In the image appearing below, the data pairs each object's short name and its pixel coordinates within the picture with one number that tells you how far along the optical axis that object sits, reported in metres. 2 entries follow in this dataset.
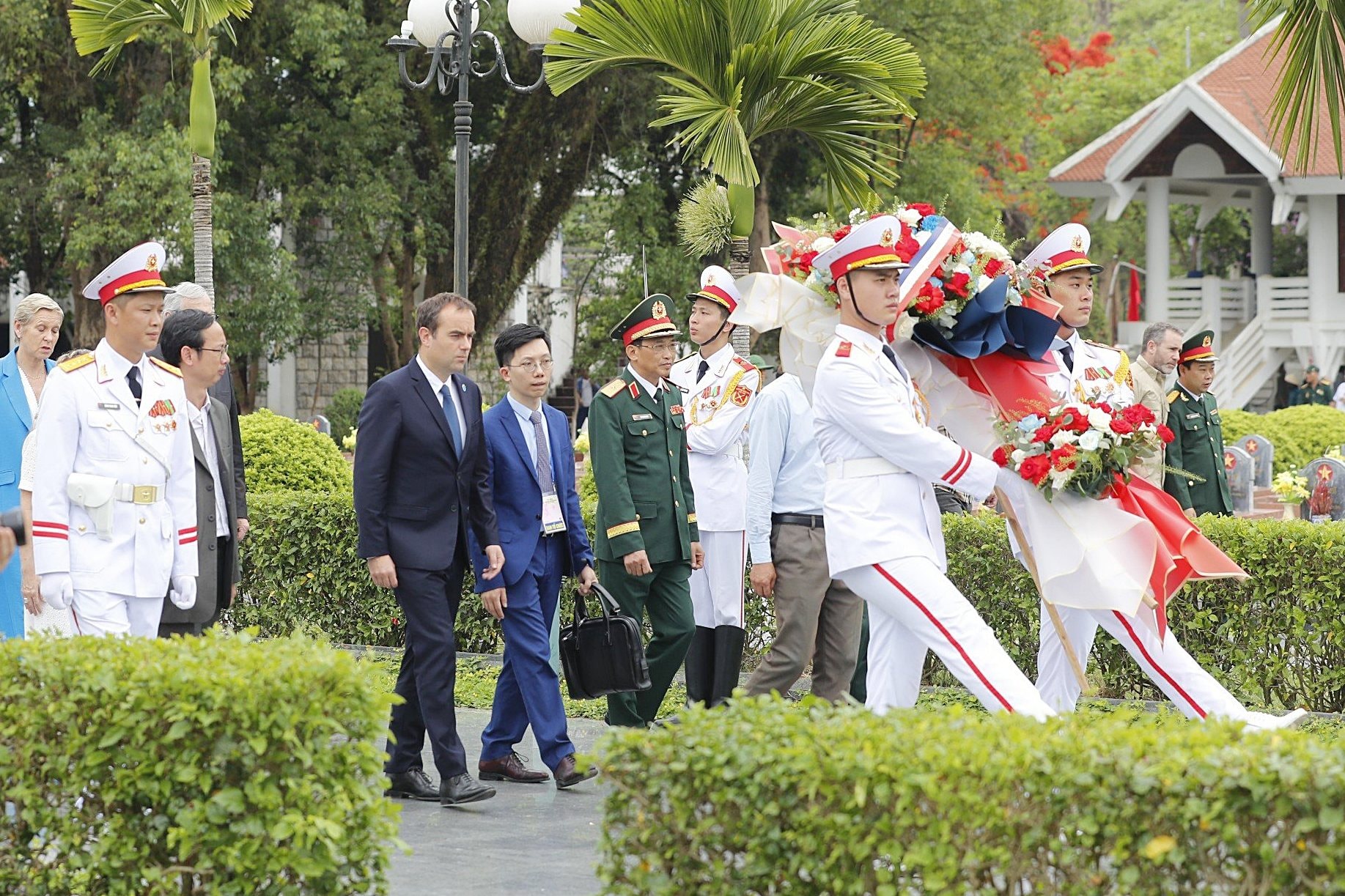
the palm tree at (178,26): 14.62
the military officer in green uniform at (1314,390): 31.81
